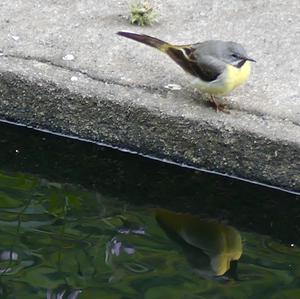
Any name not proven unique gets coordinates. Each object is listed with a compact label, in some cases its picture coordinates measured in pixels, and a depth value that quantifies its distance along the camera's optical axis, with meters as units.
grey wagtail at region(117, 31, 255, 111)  10.99
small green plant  12.43
